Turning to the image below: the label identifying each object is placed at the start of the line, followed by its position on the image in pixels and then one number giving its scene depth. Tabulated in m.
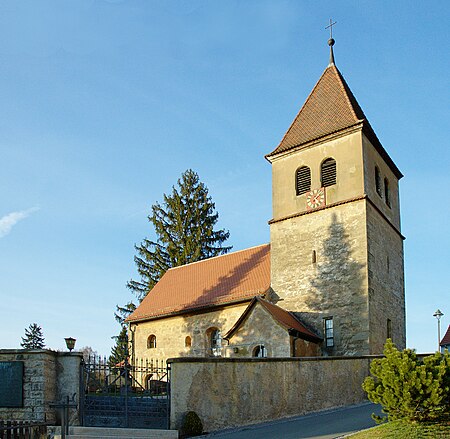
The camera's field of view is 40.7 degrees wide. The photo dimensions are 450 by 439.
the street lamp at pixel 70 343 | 15.51
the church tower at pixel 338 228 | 24.08
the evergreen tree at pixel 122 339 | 48.55
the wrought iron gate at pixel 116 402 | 14.44
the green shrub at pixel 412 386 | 11.43
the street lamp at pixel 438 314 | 35.00
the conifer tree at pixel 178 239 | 45.50
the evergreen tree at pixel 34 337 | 65.49
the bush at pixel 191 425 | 14.21
